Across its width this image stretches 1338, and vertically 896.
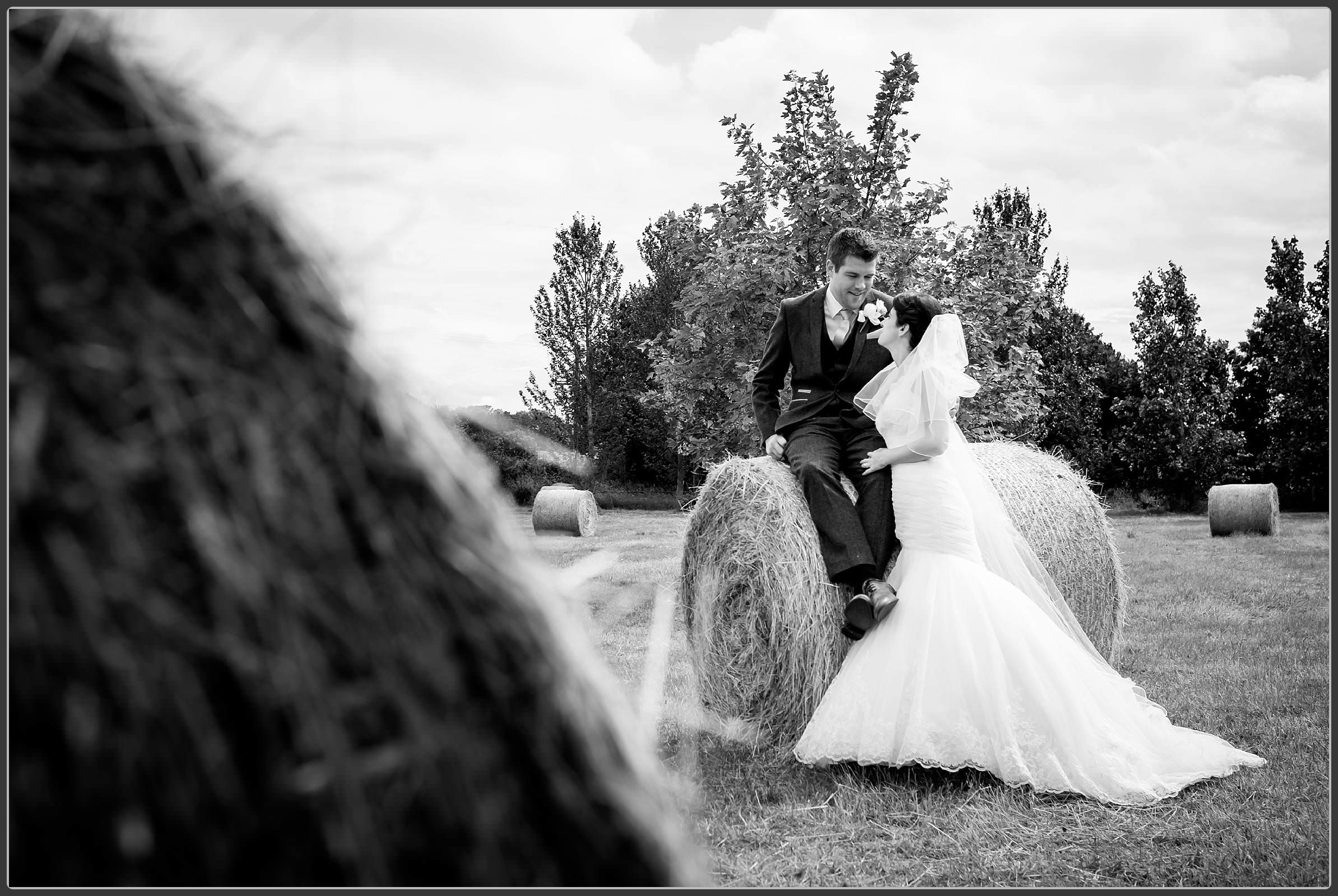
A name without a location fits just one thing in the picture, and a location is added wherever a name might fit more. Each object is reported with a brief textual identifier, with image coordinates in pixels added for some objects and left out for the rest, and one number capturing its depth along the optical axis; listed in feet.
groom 16.05
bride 14.21
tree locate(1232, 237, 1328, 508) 85.66
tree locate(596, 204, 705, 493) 97.04
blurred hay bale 3.33
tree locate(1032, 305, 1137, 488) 92.68
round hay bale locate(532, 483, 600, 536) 61.77
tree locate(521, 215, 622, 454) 90.99
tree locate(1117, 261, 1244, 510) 88.79
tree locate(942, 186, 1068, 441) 36.81
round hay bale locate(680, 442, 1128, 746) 16.43
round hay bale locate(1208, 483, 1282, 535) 57.88
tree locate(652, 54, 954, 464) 36.88
